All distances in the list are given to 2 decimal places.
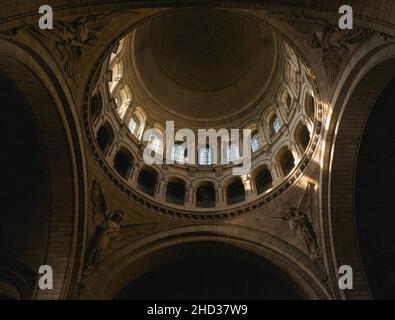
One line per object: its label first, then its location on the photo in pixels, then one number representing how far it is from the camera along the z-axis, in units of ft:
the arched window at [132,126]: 88.36
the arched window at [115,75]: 83.61
